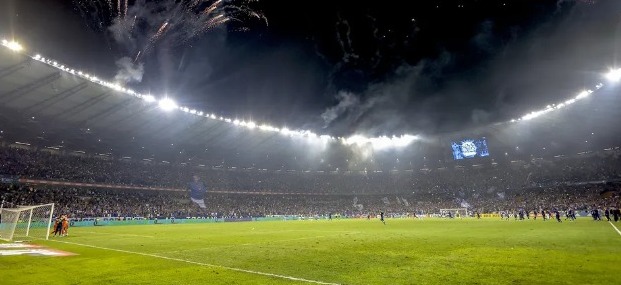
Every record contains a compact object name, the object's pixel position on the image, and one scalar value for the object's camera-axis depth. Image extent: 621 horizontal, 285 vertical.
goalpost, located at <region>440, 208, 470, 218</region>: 61.62
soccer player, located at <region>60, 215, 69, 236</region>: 25.07
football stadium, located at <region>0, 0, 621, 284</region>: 10.02
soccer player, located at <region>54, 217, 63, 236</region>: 25.00
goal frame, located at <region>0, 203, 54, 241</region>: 20.23
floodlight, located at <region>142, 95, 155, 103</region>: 42.42
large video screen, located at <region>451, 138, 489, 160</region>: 72.38
